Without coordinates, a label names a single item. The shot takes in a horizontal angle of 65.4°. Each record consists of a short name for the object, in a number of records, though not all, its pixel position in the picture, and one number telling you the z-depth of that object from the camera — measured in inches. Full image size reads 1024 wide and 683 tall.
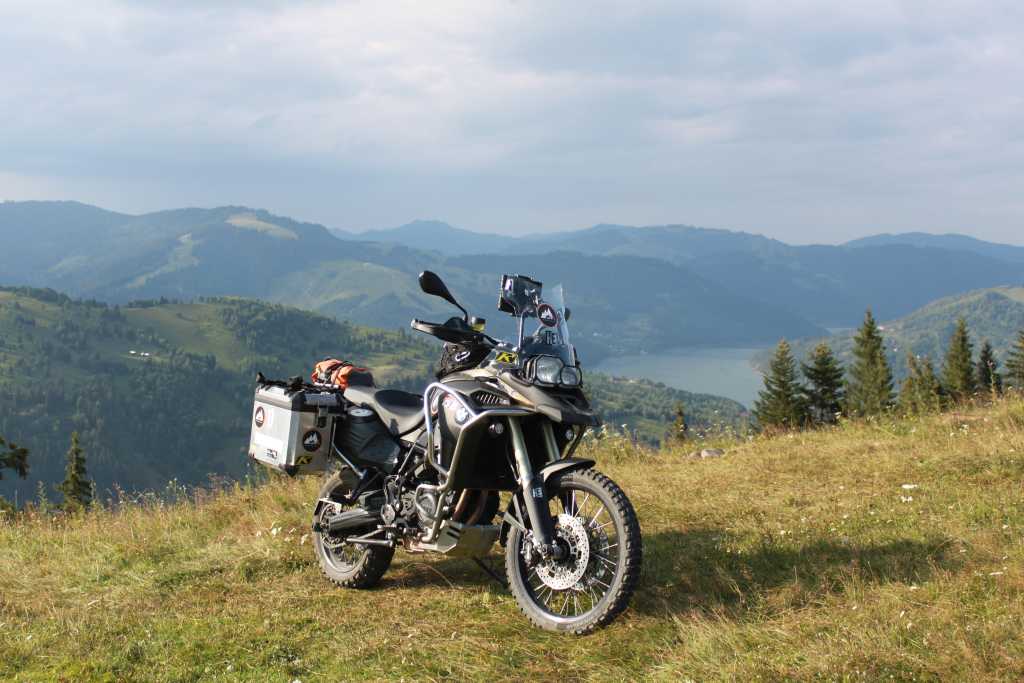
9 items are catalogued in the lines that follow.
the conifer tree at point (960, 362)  2220.0
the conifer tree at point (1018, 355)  1685.5
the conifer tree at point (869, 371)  2340.9
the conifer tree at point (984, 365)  2048.5
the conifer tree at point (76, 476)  1523.1
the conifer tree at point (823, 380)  2010.3
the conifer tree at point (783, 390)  2003.0
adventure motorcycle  193.9
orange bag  267.1
